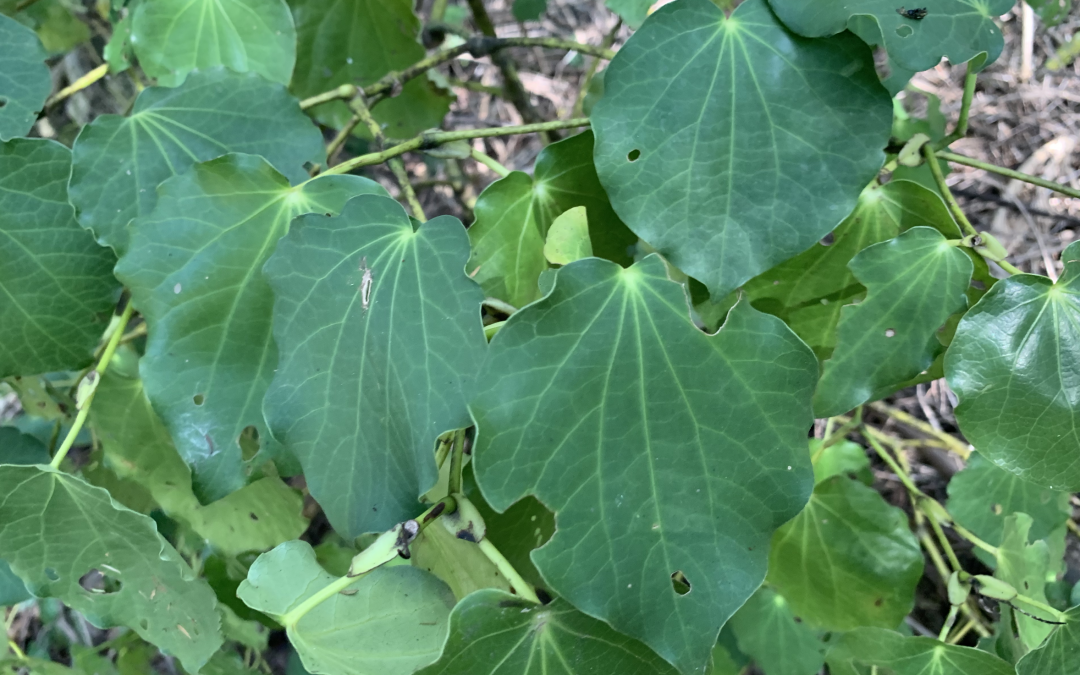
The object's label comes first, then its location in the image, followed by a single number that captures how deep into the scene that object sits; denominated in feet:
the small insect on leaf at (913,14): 0.72
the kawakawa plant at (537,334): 0.69
